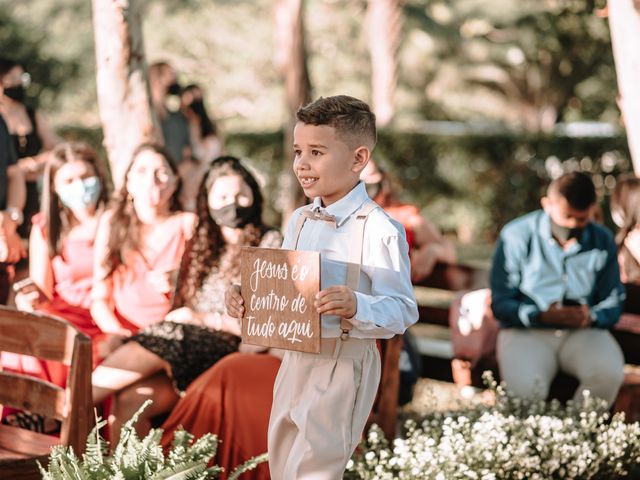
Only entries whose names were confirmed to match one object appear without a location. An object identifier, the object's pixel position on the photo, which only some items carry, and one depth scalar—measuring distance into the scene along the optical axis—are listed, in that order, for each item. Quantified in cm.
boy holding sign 323
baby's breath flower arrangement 427
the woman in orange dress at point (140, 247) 512
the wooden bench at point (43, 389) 351
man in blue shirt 525
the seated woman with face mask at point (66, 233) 534
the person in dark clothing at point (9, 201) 608
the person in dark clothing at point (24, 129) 754
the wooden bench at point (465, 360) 557
